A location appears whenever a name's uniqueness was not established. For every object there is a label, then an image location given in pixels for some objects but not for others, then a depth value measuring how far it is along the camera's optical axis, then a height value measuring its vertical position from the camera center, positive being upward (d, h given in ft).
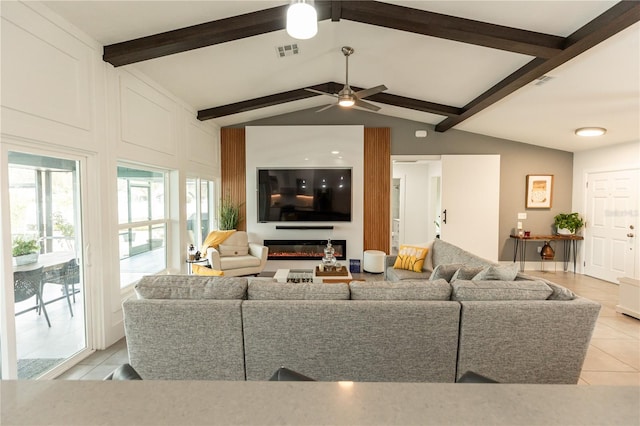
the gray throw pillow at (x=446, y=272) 9.07 -2.03
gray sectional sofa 6.76 -2.93
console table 19.15 -2.64
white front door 16.34 -1.28
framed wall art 20.25 +0.72
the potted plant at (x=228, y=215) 19.94 -0.86
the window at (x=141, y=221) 11.55 -0.80
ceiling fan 12.26 +4.27
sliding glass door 7.36 -1.73
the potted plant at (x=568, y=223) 19.07 -1.26
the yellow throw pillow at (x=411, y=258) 13.53 -2.47
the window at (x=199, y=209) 17.37 -0.45
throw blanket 16.93 -2.03
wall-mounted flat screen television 19.84 +0.50
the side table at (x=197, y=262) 15.87 -3.05
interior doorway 25.98 +0.13
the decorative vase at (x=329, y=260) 13.89 -2.67
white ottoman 18.90 -3.61
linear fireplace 20.24 -2.91
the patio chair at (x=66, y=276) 8.46 -2.09
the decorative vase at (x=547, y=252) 19.58 -3.13
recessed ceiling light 14.85 +3.40
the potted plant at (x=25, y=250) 7.43 -1.18
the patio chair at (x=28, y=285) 7.48 -2.07
